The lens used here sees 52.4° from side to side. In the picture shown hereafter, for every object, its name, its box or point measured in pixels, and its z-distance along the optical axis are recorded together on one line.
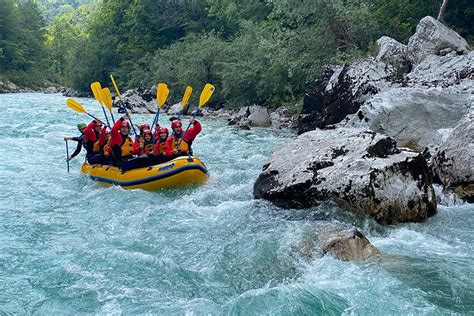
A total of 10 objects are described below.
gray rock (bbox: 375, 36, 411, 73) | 12.01
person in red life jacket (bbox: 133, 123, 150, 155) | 8.77
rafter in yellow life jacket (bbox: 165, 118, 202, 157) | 8.70
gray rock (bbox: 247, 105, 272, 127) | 15.90
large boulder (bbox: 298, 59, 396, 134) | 10.76
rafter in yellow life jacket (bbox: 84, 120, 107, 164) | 9.14
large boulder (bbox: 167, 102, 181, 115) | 22.08
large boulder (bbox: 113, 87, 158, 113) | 22.80
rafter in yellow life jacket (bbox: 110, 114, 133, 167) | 8.50
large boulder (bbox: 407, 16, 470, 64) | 11.43
